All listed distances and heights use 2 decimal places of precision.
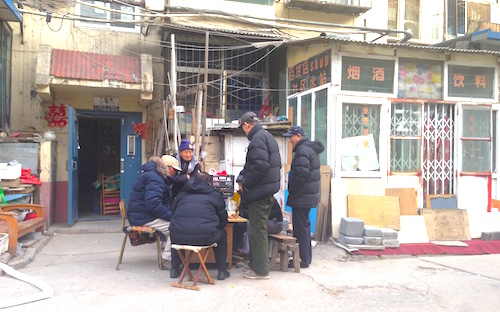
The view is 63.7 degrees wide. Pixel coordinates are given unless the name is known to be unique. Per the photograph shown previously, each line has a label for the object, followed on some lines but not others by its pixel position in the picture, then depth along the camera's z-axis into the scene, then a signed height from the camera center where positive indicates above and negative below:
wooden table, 5.07 -1.12
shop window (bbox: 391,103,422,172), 7.52 +0.37
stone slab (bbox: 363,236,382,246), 6.30 -1.34
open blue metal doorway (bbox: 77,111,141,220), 9.41 -0.15
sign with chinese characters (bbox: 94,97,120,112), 9.10 +1.07
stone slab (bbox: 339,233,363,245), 6.26 -1.33
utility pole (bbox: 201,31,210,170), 6.57 +0.67
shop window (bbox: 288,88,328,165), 7.38 +0.79
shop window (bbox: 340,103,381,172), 7.27 +0.33
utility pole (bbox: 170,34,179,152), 6.82 +1.00
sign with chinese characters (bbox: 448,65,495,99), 7.88 +1.50
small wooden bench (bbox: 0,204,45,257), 5.42 -1.11
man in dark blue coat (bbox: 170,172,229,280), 4.39 -0.73
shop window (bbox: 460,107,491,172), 7.95 +0.35
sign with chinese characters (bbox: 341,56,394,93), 7.23 +1.47
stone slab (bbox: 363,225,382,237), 6.32 -1.20
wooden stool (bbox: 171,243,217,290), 4.35 -1.23
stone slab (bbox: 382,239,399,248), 6.34 -1.38
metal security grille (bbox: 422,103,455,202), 7.76 +0.15
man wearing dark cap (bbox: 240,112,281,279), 4.73 -0.42
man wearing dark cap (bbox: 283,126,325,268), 5.38 -0.51
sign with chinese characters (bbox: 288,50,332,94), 7.30 +1.60
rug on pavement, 6.30 -1.51
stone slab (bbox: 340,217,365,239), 6.36 -1.15
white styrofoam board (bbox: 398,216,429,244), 6.71 -1.26
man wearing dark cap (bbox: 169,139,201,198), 5.37 -0.17
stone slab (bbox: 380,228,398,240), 6.36 -1.24
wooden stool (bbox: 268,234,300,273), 5.13 -1.22
